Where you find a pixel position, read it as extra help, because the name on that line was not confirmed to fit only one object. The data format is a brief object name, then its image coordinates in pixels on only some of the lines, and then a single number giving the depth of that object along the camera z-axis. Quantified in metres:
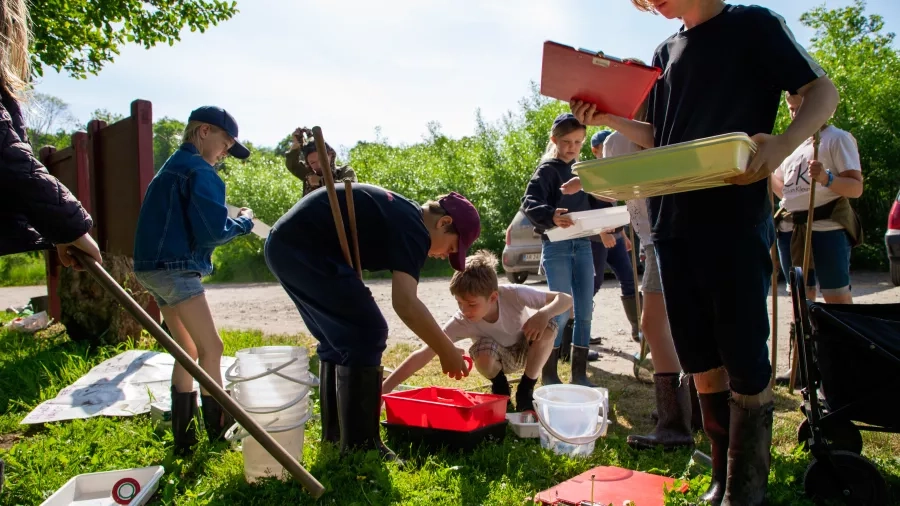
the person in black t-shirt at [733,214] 2.14
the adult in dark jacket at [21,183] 2.17
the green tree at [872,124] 11.03
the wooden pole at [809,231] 3.86
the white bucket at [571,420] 3.19
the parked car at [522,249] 10.05
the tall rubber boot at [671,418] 3.27
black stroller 2.43
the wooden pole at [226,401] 2.42
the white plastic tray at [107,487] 2.69
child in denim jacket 3.38
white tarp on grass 4.11
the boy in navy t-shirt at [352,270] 3.01
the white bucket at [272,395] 2.95
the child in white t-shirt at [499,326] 3.98
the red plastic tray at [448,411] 3.20
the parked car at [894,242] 7.17
